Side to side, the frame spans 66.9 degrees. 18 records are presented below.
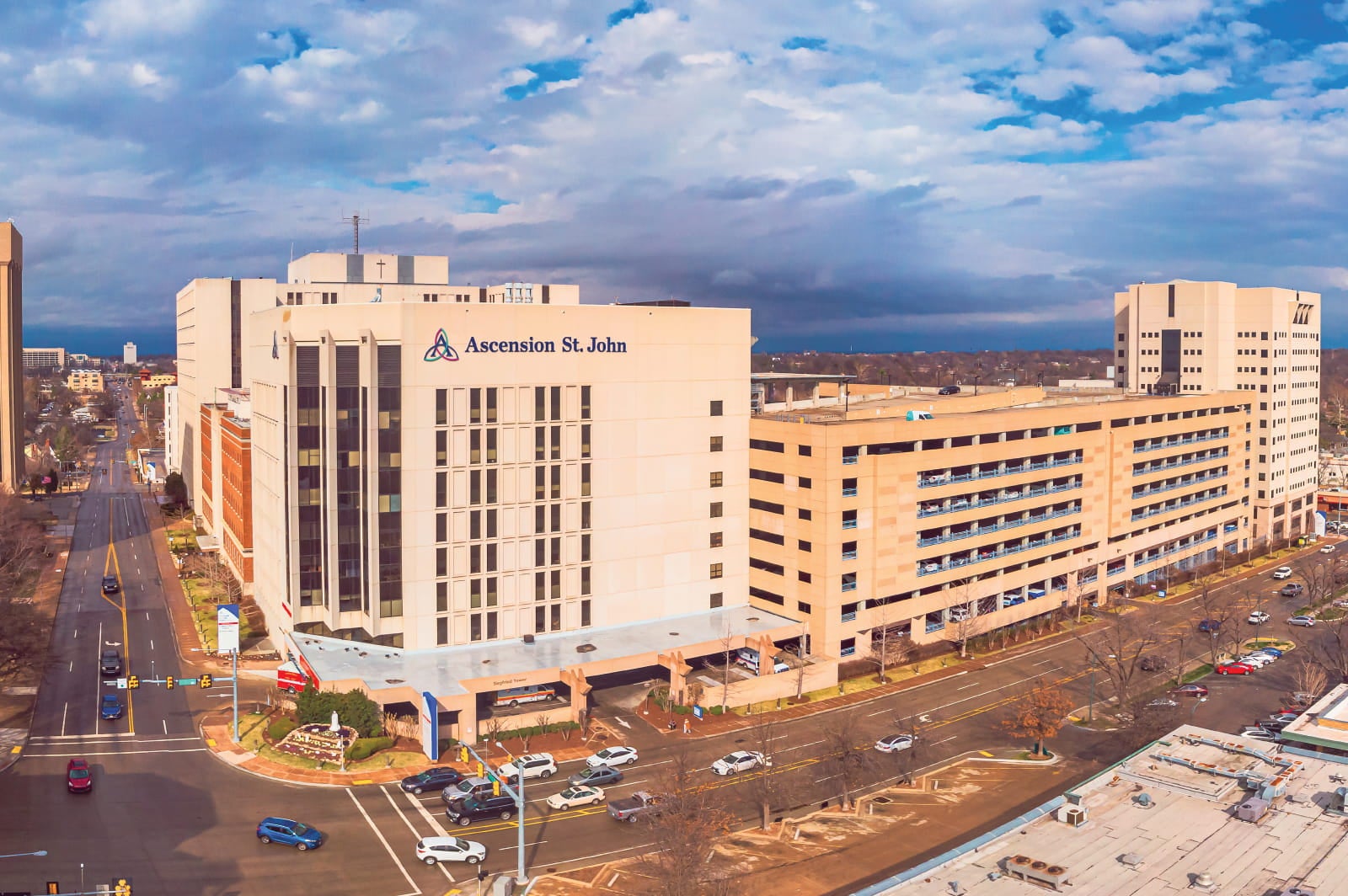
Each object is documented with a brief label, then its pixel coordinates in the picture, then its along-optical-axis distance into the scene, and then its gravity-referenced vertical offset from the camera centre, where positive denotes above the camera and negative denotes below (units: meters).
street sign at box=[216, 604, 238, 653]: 76.02 -17.35
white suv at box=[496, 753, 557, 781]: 68.50 -25.01
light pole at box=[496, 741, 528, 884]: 51.78 -21.87
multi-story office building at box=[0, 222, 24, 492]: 170.38 +7.28
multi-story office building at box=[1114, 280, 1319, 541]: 158.38 +6.00
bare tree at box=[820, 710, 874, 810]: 65.94 -24.23
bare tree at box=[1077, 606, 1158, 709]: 86.19 -24.84
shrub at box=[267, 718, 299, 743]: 73.50 -24.06
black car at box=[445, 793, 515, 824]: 61.75 -25.04
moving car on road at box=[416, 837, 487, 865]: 56.41 -25.14
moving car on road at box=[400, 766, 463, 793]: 65.81 -24.83
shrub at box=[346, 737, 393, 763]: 69.75 -24.13
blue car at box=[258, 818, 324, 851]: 57.31 -24.65
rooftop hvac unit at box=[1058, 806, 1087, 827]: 44.28 -18.25
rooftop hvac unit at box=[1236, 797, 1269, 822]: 44.19 -18.00
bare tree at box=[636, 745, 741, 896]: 49.56 -23.28
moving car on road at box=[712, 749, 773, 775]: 70.31 -25.29
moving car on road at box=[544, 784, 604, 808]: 64.69 -25.48
